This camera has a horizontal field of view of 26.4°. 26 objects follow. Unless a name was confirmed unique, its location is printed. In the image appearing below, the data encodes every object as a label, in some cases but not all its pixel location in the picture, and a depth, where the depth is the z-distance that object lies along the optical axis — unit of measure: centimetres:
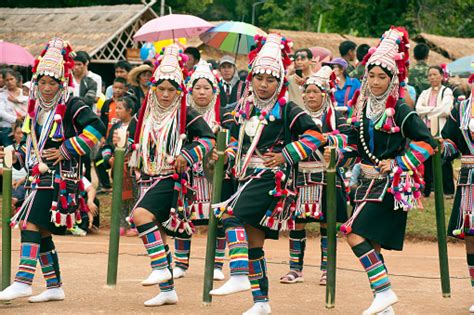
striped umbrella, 1416
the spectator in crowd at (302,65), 1166
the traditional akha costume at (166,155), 820
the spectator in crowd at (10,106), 1478
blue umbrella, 1638
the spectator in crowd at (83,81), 1441
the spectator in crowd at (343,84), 1295
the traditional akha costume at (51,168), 817
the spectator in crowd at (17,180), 1302
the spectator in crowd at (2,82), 1515
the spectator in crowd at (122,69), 1494
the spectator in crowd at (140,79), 1247
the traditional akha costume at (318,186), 978
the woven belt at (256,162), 782
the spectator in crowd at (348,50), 1458
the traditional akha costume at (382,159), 759
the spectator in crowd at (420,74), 1619
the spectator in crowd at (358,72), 1379
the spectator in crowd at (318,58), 1237
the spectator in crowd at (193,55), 1267
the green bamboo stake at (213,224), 794
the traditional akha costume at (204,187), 983
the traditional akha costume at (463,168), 831
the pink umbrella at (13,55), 1583
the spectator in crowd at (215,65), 1224
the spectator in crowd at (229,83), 1161
